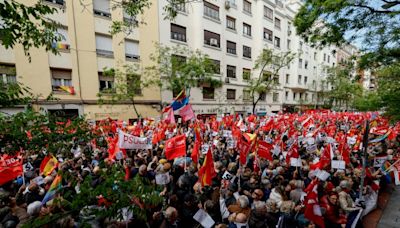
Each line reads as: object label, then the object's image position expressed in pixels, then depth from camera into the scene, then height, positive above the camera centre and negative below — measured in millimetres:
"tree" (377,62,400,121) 6579 +69
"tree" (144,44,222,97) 16969 +2039
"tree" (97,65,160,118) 16084 +906
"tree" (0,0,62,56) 2293 +868
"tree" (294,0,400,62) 6105 +2161
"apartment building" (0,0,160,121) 13984 +2476
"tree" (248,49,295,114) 22875 +2512
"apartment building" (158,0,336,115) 22078 +5966
